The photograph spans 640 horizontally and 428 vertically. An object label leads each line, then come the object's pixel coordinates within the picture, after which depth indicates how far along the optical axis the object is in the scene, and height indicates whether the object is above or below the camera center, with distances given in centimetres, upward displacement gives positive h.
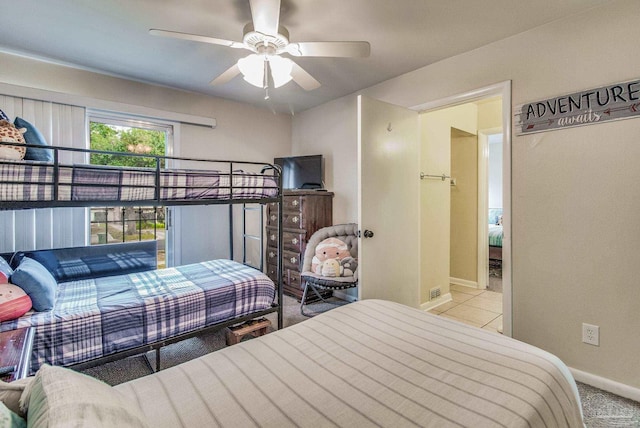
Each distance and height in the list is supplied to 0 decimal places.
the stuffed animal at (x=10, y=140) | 149 +37
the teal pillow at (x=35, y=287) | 173 -42
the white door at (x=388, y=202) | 257 +8
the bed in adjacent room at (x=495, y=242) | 500 -52
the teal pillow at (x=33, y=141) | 172 +43
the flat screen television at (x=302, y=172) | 390 +52
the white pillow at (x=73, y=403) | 62 -42
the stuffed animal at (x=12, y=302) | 159 -47
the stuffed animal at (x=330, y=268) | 308 -57
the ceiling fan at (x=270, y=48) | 164 +102
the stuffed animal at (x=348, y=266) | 315 -57
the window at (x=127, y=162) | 314 +54
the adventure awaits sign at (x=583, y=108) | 187 +67
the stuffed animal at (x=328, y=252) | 318 -43
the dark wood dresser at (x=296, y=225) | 361 -16
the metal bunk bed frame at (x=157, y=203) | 153 +5
